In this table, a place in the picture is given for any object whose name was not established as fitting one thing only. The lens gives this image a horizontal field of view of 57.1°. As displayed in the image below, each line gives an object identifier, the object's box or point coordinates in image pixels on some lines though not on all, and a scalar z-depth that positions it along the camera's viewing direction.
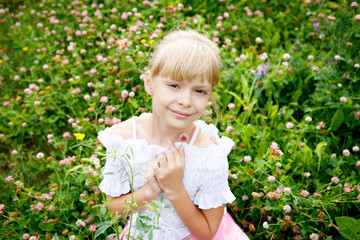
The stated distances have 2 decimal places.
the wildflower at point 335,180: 2.11
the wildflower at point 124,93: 2.50
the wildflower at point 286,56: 2.89
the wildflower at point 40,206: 2.11
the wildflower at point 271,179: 1.95
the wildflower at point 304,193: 2.03
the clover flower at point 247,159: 2.16
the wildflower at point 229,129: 2.33
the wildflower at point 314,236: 1.97
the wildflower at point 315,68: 2.68
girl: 1.48
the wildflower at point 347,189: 1.98
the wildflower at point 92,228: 1.92
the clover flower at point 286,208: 1.90
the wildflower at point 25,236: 2.04
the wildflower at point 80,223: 2.04
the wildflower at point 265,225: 1.97
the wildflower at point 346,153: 2.26
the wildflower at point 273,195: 1.88
